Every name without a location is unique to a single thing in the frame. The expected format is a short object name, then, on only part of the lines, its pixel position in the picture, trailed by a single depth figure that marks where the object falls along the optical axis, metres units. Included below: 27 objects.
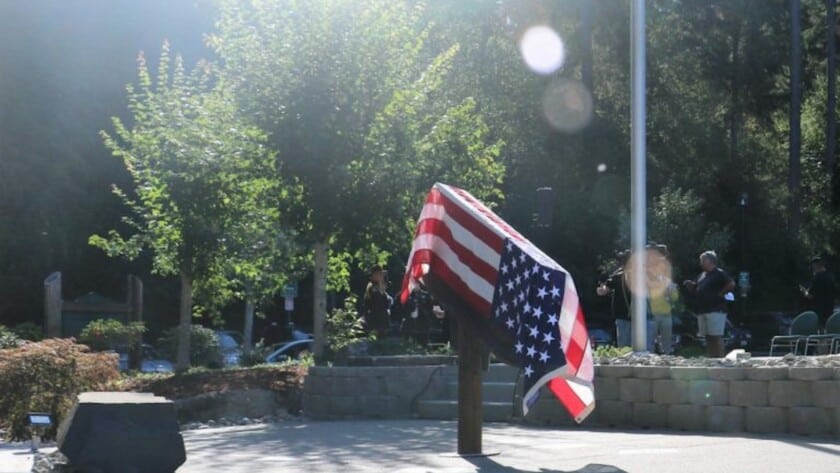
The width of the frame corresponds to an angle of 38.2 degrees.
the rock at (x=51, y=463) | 8.99
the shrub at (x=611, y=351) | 15.34
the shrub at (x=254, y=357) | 25.38
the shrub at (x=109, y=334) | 21.81
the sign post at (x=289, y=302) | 35.64
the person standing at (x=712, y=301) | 15.71
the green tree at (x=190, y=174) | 18.69
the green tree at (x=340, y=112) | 17.62
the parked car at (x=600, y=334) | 34.81
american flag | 8.69
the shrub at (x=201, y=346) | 25.39
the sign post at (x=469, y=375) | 9.51
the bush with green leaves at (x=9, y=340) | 17.73
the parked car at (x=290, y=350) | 30.89
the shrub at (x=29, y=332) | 23.59
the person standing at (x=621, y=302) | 16.73
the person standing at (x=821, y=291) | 17.48
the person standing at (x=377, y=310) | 17.88
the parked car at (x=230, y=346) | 27.71
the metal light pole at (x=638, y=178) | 14.43
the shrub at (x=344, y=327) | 18.23
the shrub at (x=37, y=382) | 13.30
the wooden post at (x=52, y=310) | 22.58
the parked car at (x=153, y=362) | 28.55
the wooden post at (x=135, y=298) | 25.09
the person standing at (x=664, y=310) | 16.62
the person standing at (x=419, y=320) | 19.45
